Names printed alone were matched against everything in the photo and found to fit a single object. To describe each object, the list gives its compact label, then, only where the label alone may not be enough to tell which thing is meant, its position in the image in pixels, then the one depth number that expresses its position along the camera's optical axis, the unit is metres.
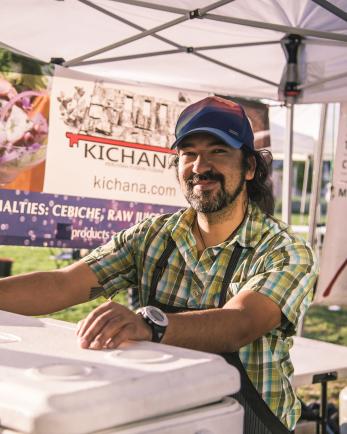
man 1.64
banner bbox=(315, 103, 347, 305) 4.11
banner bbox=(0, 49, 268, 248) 3.62
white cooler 0.81
